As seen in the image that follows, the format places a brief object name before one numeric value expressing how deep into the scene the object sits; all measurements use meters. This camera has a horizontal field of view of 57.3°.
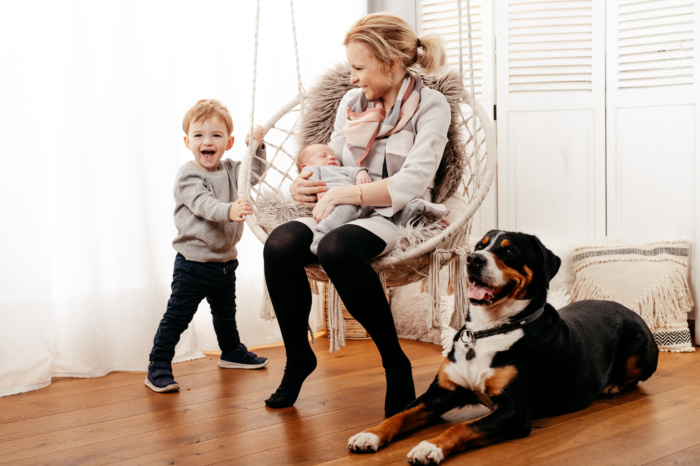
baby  1.67
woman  1.59
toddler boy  2.01
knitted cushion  2.43
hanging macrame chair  1.67
